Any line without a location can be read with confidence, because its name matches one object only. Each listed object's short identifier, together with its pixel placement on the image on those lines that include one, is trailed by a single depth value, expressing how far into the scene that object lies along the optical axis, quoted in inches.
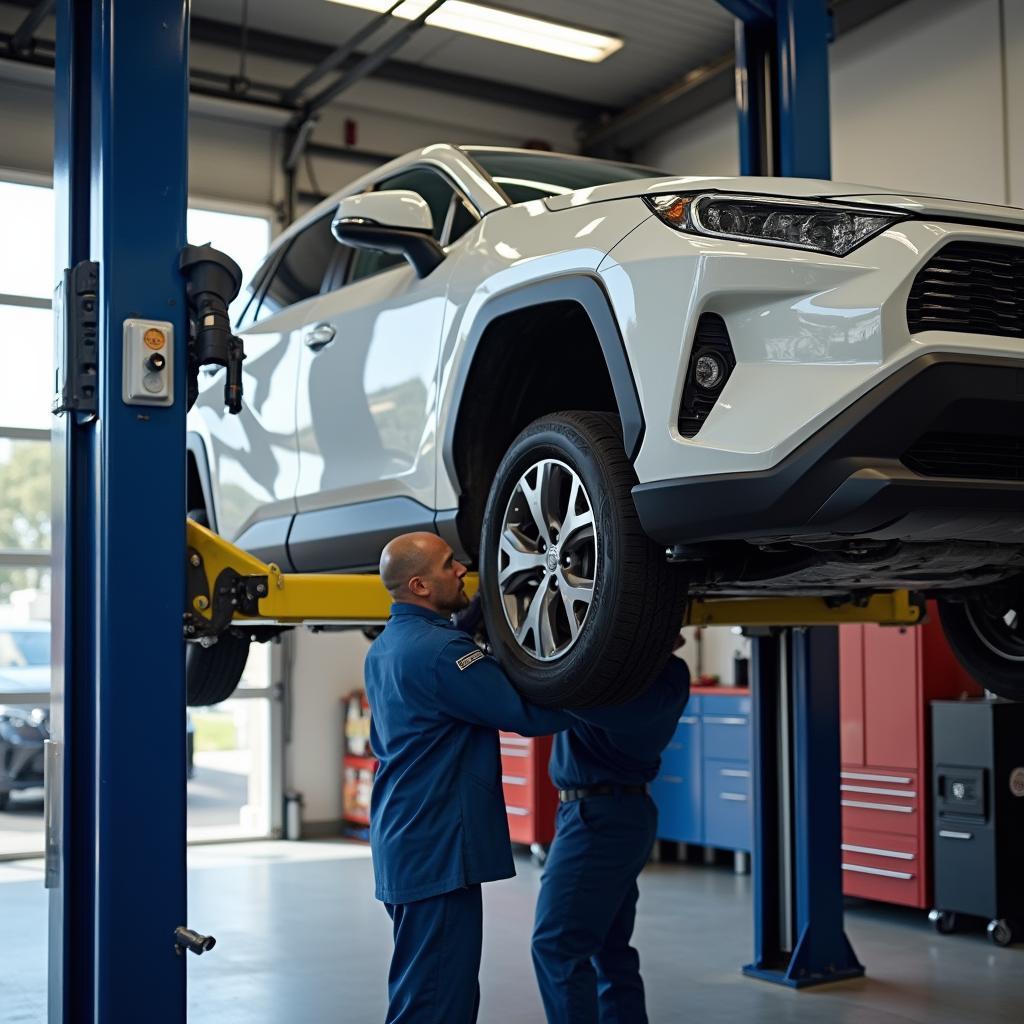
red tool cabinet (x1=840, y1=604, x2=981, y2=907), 264.4
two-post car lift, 115.0
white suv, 94.7
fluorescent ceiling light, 326.3
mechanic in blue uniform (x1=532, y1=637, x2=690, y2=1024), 141.2
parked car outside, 341.4
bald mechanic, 120.6
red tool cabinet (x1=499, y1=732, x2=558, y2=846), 329.1
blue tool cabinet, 310.8
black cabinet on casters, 244.8
